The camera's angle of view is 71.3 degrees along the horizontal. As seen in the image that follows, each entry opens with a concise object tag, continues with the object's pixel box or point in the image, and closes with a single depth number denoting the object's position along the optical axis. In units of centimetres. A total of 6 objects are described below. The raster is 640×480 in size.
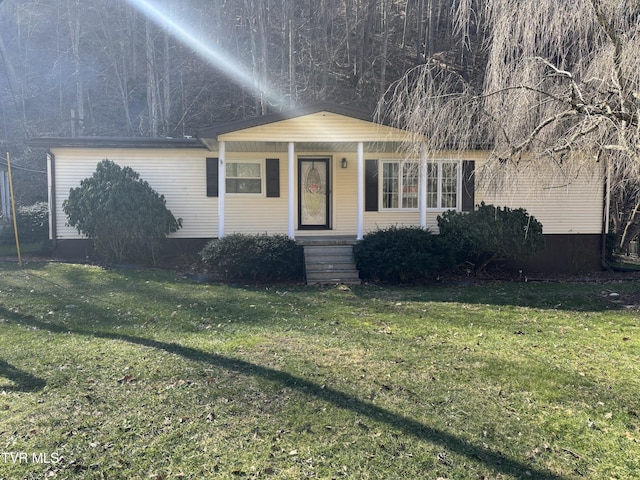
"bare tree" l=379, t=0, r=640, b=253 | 608
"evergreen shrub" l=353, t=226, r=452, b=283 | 916
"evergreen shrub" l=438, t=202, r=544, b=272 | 959
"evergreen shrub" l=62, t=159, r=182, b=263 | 1020
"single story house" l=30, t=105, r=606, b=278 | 1102
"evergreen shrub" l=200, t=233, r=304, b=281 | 925
